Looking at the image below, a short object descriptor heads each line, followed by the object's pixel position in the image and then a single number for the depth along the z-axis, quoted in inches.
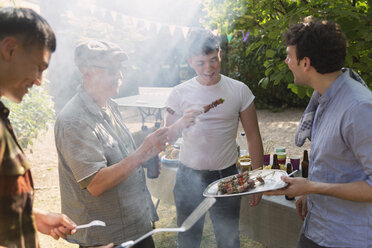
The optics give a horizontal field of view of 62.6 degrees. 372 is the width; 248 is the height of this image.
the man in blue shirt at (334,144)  64.0
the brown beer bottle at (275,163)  140.6
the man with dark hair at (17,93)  45.6
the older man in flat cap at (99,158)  76.4
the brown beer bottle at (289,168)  140.3
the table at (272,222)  129.0
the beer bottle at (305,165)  139.1
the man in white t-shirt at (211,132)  111.3
